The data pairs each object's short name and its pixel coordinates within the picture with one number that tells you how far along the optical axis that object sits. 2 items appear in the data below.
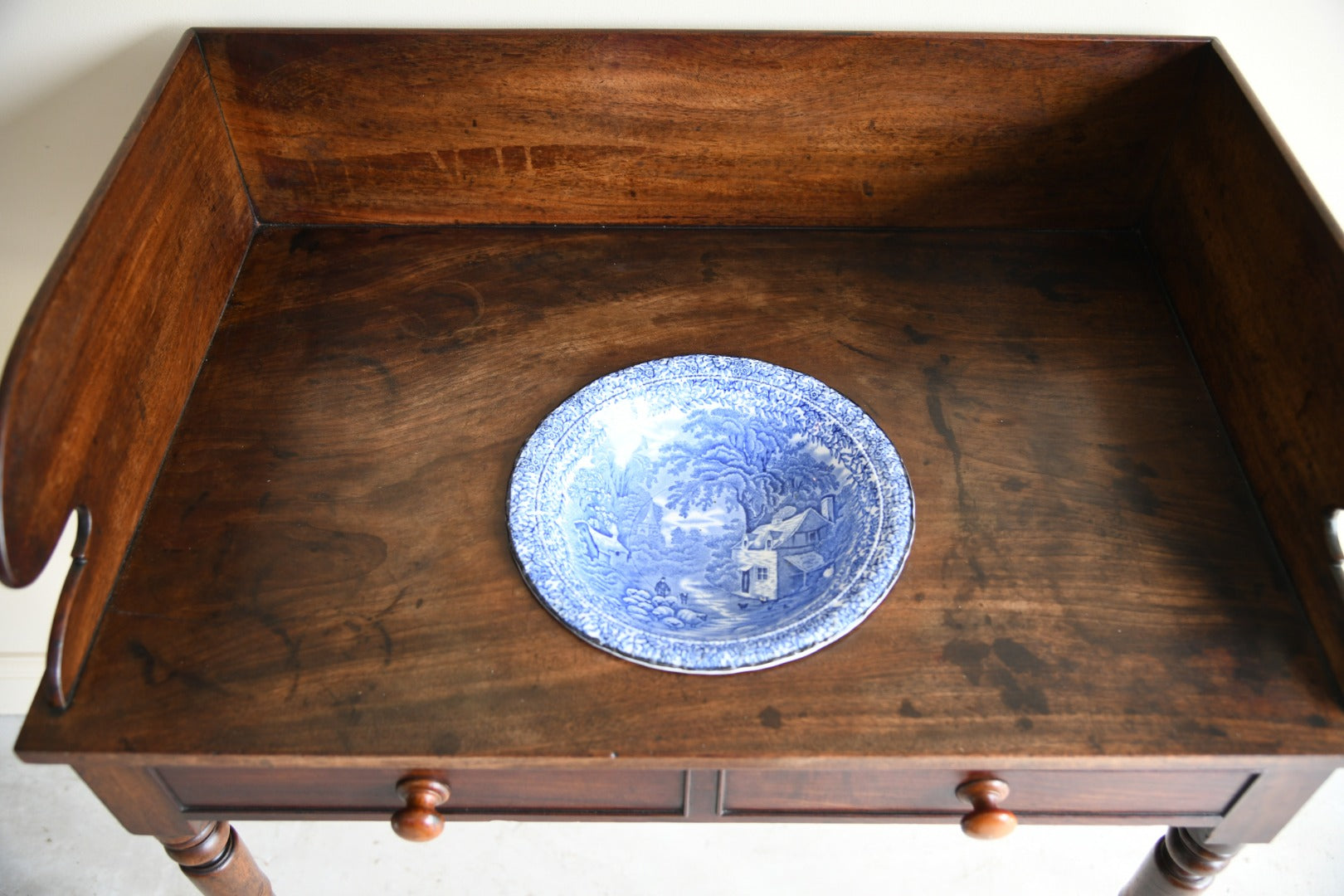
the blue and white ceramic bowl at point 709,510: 0.87
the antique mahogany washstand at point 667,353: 0.79
